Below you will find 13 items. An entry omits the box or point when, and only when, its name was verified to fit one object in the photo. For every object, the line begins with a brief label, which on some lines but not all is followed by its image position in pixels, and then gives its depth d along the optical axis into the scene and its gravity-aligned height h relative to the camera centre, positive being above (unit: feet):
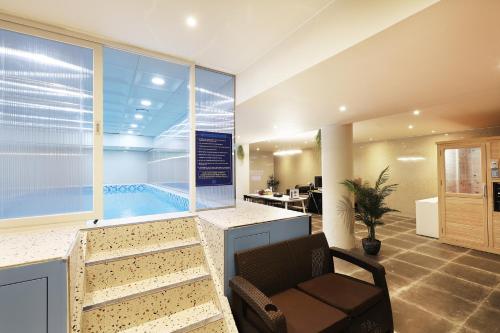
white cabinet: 17.05 -3.89
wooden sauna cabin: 13.99 -1.72
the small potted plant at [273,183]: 41.01 -2.58
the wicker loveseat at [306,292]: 5.13 -3.45
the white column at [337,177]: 15.01 -0.60
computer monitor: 29.22 -1.78
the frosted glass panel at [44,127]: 6.54 +1.37
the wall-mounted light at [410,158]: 24.48 +0.97
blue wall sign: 9.64 +0.47
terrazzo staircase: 5.05 -2.82
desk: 22.80 -3.11
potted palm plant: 13.89 -2.36
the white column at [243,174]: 29.16 -0.65
